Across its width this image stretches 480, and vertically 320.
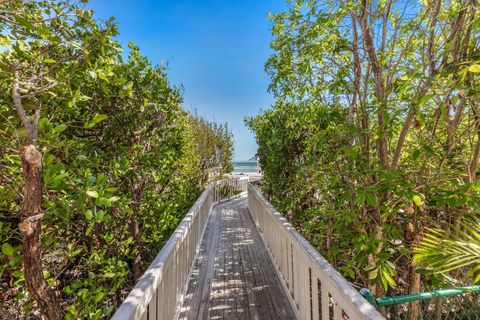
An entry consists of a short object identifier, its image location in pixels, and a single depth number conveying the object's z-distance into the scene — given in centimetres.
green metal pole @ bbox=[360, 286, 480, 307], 143
